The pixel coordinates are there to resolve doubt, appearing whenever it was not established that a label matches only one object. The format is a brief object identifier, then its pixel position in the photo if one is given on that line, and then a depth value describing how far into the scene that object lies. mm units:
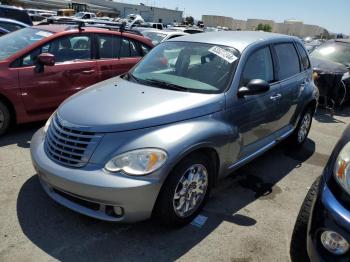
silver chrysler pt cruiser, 2732
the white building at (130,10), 68206
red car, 4863
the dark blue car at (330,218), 2088
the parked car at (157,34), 10988
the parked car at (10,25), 9459
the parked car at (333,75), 8023
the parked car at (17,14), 12479
